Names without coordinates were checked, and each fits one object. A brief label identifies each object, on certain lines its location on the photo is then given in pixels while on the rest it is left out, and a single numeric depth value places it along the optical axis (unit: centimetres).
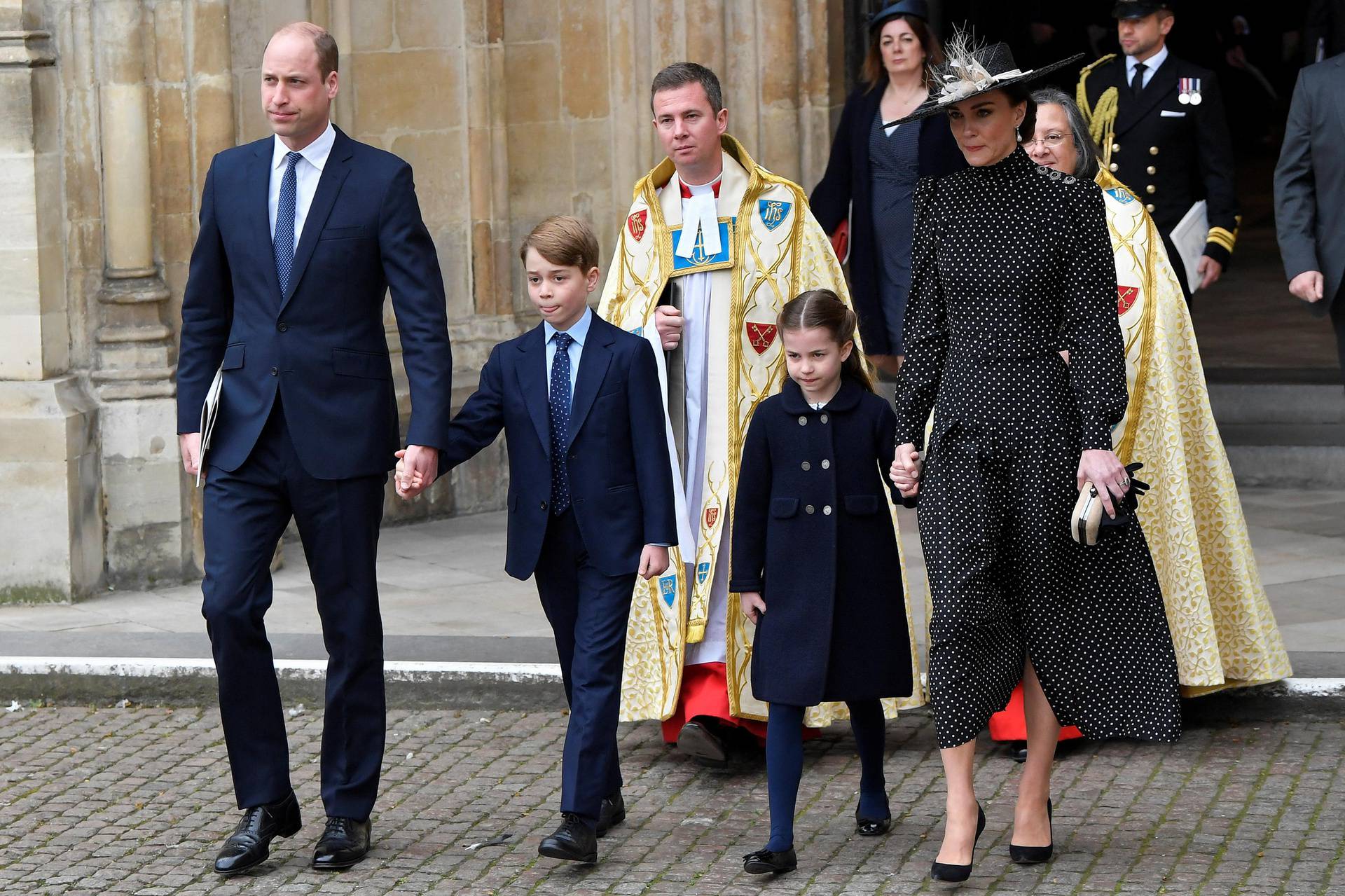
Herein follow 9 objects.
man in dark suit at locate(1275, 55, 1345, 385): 1335
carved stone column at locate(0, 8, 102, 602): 1502
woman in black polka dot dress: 955
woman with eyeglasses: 1173
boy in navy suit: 1002
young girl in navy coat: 1016
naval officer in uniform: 1530
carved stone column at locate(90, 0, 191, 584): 1541
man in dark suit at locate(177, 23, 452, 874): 988
